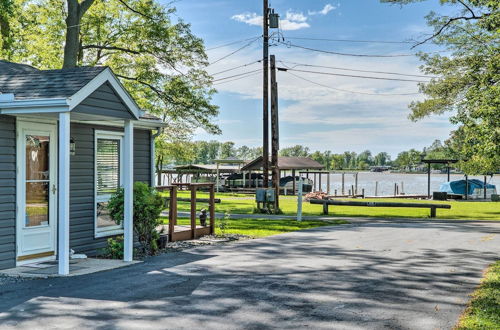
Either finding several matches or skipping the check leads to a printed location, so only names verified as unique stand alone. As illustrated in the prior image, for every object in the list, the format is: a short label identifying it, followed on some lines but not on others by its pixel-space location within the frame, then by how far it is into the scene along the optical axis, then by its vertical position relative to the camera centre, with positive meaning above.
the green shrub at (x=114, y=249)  9.96 -1.50
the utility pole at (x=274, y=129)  21.48 +1.84
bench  20.05 -1.23
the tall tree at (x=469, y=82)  9.91 +3.20
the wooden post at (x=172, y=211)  11.98 -0.89
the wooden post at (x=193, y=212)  12.62 -0.97
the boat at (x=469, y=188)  42.84 -1.27
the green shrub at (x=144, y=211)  10.04 -0.76
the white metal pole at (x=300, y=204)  17.86 -1.08
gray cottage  8.19 +0.25
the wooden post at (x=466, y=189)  40.11 -1.23
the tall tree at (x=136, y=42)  23.48 +6.12
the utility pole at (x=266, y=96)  21.61 +3.27
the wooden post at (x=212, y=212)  13.73 -1.05
